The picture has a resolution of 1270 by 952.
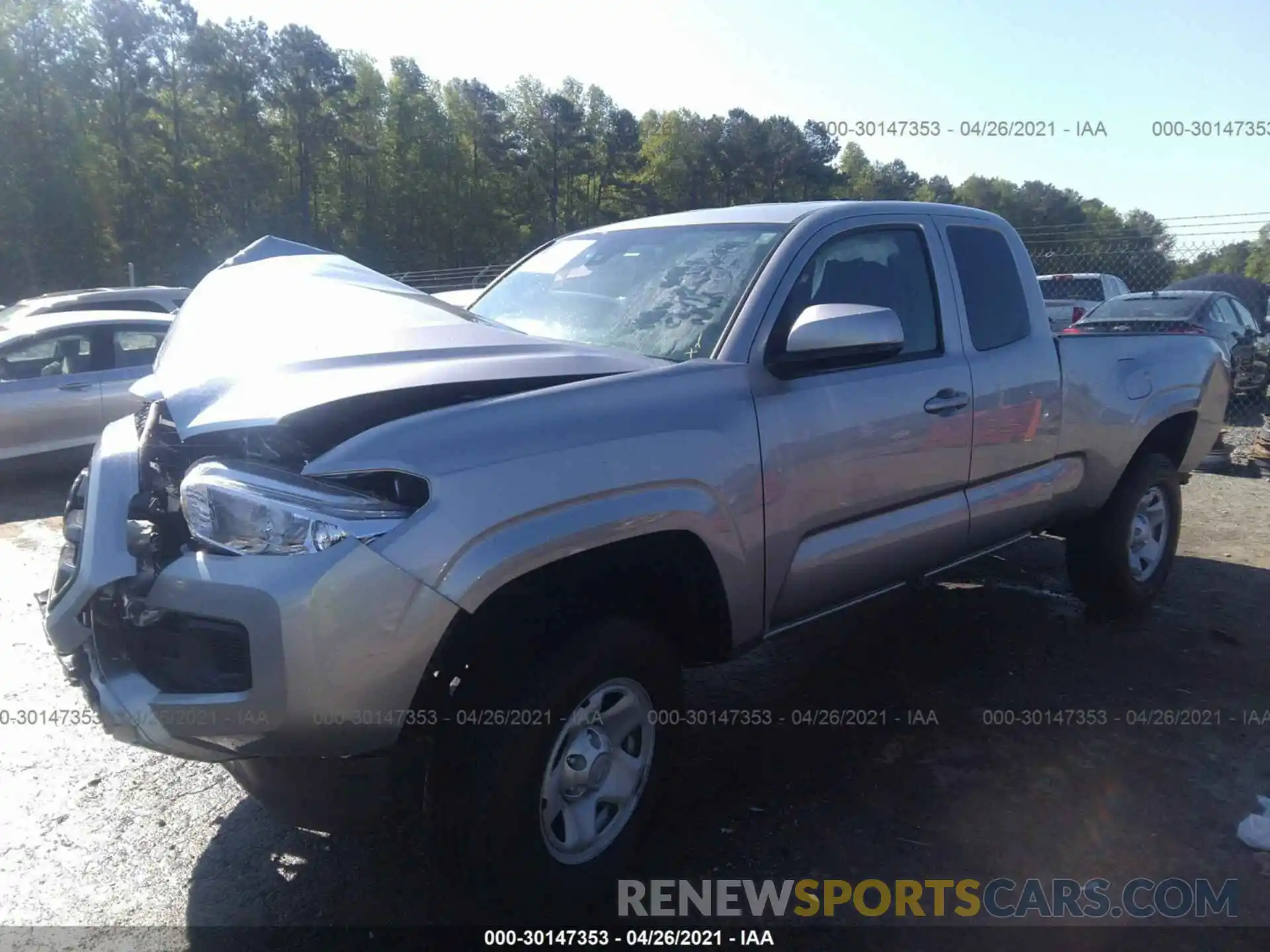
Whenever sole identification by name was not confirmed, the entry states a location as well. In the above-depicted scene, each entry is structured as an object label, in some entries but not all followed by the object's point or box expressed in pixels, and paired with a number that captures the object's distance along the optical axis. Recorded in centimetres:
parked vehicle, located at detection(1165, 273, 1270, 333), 1836
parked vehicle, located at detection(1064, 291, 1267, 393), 1246
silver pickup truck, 231
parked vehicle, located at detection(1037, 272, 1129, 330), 1830
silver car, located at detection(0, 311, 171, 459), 826
